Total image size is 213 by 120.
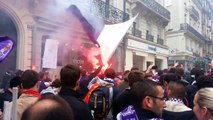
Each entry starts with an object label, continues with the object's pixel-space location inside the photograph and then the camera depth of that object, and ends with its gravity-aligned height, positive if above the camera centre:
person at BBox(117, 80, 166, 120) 1.25 -0.32
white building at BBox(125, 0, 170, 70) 10.06 +2.02
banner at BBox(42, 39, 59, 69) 4.40 +0.23
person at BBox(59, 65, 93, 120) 1.48 -0.29
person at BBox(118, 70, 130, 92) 2.74 -0.39
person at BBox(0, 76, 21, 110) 2.14 -0.44
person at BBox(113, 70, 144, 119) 2.07 -0.44
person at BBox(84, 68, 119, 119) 2.47 -0.36
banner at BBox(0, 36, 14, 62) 1.98 +0.20
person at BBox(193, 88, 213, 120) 1.13 -0.29
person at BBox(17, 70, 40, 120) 1.67 -0.30
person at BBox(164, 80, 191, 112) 1.77 -0.35
